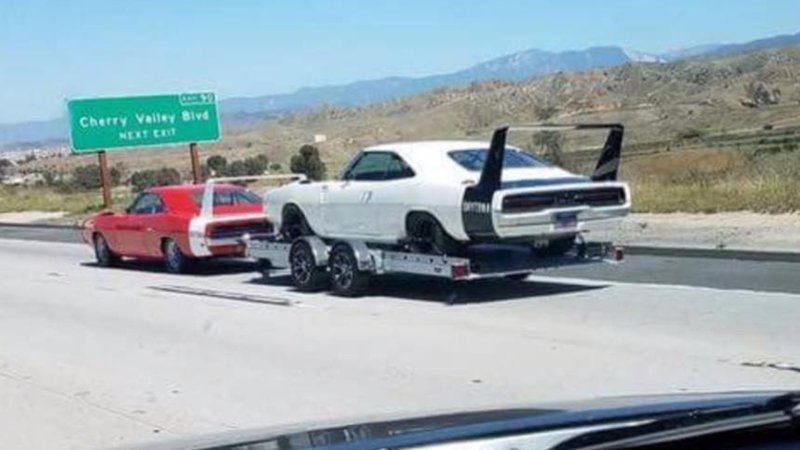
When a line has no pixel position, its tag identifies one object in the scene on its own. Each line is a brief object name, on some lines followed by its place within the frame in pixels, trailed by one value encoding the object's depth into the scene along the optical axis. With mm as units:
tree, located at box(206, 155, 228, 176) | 66500
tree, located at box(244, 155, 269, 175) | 64681
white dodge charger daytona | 13234
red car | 18797
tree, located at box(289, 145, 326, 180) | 44259
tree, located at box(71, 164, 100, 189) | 71438
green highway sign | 36500
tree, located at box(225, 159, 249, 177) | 64088
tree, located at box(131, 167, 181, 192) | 62084
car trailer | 13758
